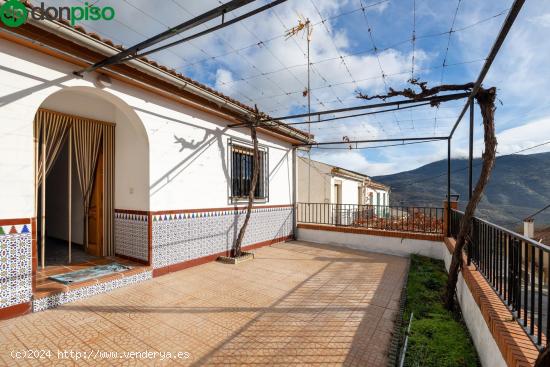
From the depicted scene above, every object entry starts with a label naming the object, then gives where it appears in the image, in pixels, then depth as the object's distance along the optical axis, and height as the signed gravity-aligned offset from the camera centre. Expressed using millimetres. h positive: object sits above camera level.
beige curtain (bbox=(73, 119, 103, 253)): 4699 +556
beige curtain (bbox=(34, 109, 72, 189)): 3971 +761
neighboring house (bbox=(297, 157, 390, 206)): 12320 +99
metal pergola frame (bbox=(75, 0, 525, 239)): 2129 +1308
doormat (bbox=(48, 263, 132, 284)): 3783 -1380
